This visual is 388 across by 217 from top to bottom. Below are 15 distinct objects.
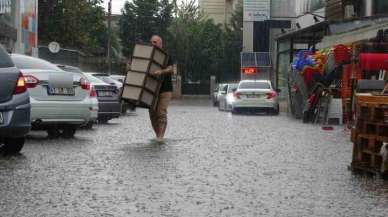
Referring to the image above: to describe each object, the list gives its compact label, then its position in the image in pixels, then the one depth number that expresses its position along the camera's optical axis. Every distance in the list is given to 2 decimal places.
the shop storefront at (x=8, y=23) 35.41
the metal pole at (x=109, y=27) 61.94
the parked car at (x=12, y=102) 11.09
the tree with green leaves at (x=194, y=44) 78.19
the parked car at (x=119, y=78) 31.69
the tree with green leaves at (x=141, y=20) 82.94
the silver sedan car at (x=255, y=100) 32.31
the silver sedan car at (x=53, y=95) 14.28
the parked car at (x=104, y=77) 25.07
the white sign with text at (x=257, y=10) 61.56
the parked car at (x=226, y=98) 34.72
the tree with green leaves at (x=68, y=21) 51.44
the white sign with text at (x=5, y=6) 34.69
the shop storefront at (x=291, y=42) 31.47
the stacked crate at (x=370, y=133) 10.07
